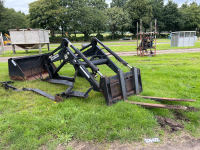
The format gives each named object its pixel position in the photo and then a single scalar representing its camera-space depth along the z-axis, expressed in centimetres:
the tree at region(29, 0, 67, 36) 3822
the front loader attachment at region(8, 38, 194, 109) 365
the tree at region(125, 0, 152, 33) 4803
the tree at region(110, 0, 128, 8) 5956
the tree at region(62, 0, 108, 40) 4231
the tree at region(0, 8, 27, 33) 4677
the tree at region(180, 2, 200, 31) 5681
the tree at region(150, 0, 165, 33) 5289
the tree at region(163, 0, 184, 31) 5297
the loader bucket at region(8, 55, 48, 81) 595
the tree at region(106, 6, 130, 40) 4322
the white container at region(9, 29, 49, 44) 1476
